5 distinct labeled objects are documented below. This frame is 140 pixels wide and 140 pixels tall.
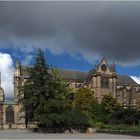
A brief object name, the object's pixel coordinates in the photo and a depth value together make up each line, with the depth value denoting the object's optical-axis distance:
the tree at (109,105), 88.25
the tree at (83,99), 88.00
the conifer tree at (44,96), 49.67
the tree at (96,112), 81.31
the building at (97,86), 106.32
